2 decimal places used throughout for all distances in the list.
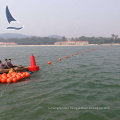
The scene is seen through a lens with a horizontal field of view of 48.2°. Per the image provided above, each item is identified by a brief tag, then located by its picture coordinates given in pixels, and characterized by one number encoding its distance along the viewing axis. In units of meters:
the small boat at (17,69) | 12.69
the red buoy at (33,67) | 14.66
